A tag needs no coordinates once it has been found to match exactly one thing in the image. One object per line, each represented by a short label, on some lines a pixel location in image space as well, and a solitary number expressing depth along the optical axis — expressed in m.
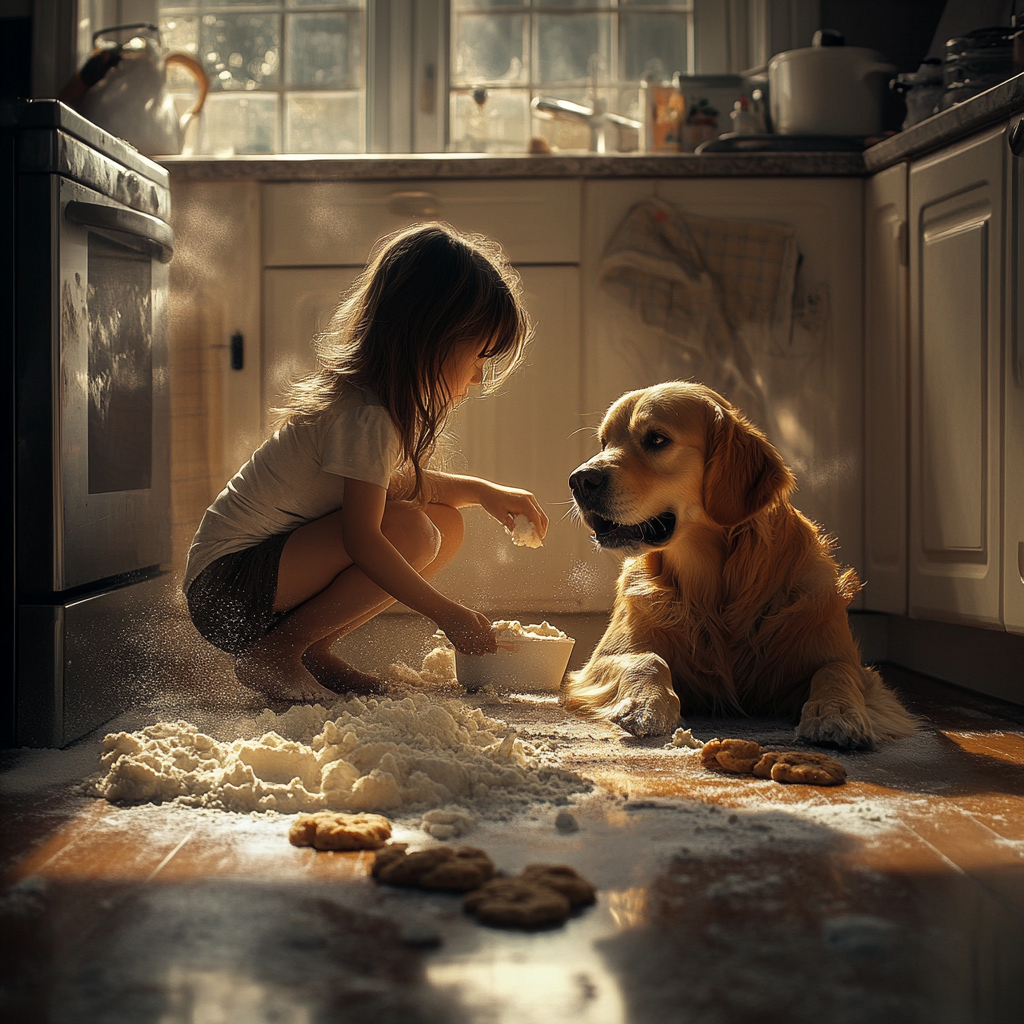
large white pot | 2.72
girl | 1.83
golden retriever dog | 1.81
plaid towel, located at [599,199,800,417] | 2.51
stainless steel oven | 1.56
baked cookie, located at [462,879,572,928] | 0.88
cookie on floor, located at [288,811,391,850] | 1.08
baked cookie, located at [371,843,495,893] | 0.95
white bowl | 1.83
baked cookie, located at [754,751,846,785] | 1.35
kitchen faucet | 2.97
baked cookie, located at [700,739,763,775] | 1.42
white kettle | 2.69
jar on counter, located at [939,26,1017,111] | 2.30
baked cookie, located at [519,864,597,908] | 0.92
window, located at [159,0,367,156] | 3.18
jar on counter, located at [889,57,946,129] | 2.45
